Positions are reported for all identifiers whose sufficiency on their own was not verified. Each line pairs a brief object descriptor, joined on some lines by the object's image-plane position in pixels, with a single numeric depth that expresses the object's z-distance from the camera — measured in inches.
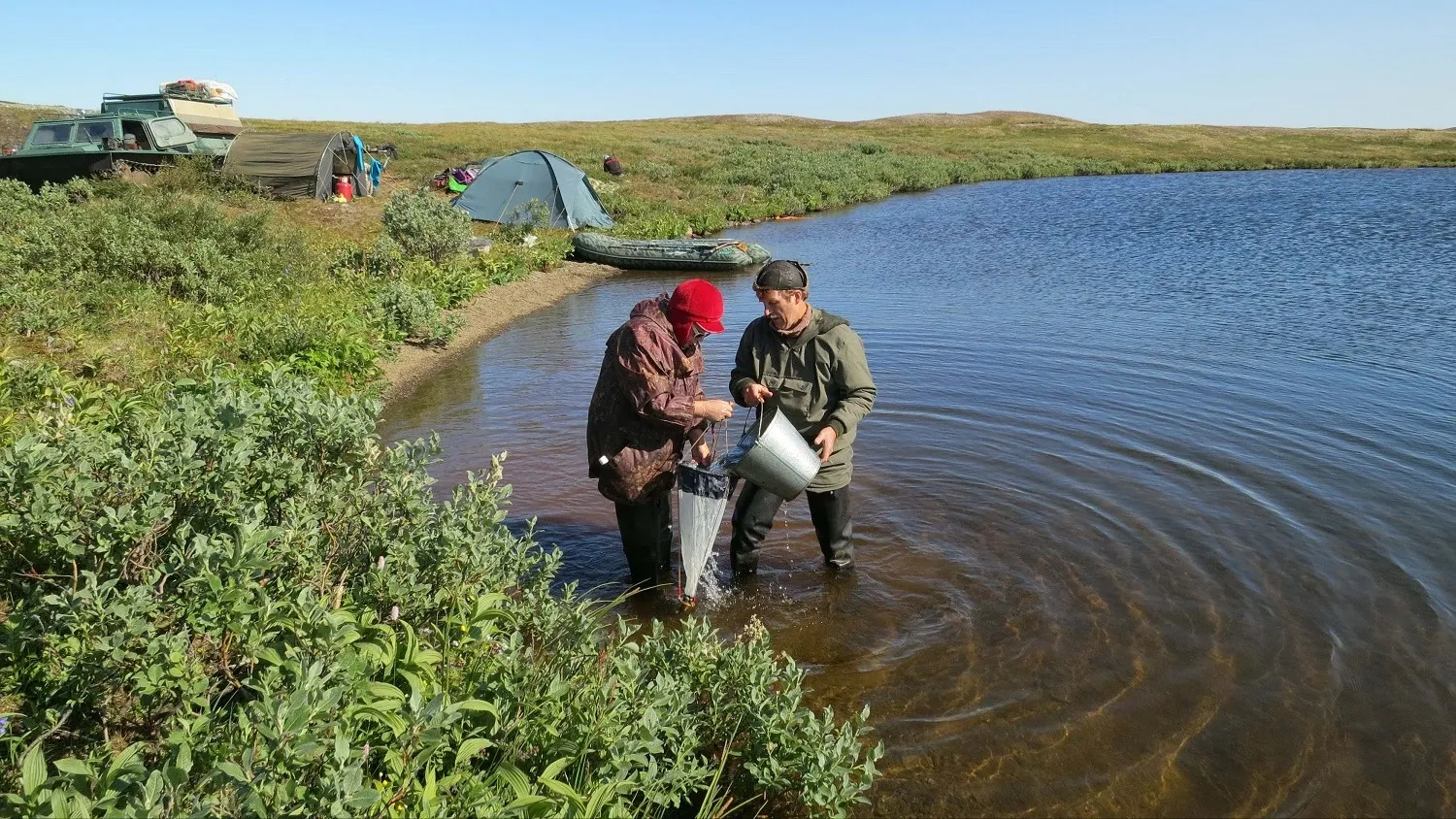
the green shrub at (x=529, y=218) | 885.9
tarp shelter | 855.7
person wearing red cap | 183.9
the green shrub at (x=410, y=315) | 482.3
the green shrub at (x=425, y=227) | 638.5
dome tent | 962.7
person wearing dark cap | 194.9
